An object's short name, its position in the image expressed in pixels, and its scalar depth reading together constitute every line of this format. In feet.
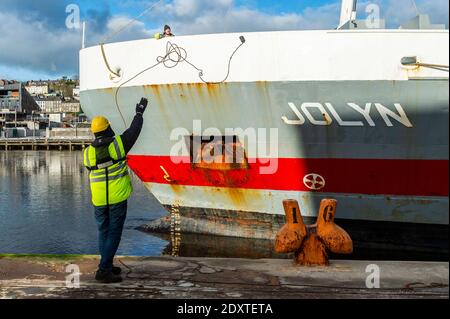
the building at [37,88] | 570.42
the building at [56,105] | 434.30
